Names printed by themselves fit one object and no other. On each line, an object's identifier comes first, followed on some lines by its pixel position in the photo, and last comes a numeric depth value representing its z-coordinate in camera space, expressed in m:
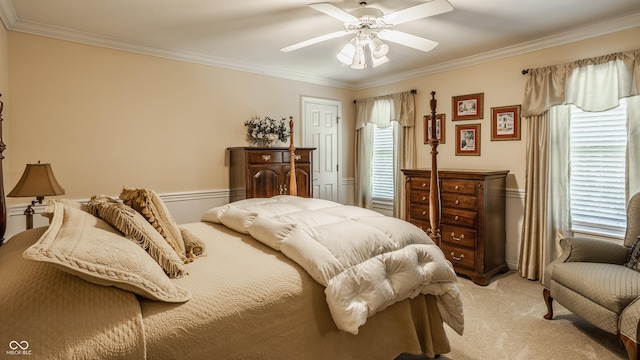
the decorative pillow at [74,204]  1.94
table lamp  2.51
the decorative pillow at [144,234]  1.50
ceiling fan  2.42
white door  5.23
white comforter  1.62
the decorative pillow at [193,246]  1.81
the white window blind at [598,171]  3.16
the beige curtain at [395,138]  4.90
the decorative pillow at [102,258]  1.04
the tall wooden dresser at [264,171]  4.05
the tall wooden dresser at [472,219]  3.57
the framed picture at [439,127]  4.58
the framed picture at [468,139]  4.22
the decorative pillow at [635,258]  2.43
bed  1.03
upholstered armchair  2.07
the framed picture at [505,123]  3.84
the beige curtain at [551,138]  3.20
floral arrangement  4.54
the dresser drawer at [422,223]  4.05
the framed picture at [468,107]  4.17
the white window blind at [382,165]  5.29
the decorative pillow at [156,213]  1.78
